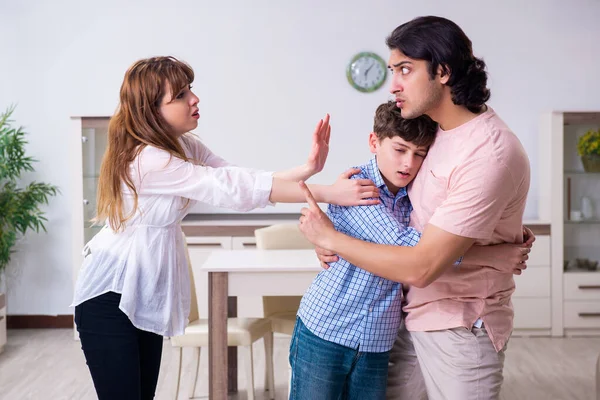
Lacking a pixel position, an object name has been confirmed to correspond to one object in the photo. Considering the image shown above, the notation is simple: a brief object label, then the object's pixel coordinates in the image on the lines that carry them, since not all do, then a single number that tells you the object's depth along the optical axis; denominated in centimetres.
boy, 179
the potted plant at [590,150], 500
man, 160
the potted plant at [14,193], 496
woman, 204
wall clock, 534
